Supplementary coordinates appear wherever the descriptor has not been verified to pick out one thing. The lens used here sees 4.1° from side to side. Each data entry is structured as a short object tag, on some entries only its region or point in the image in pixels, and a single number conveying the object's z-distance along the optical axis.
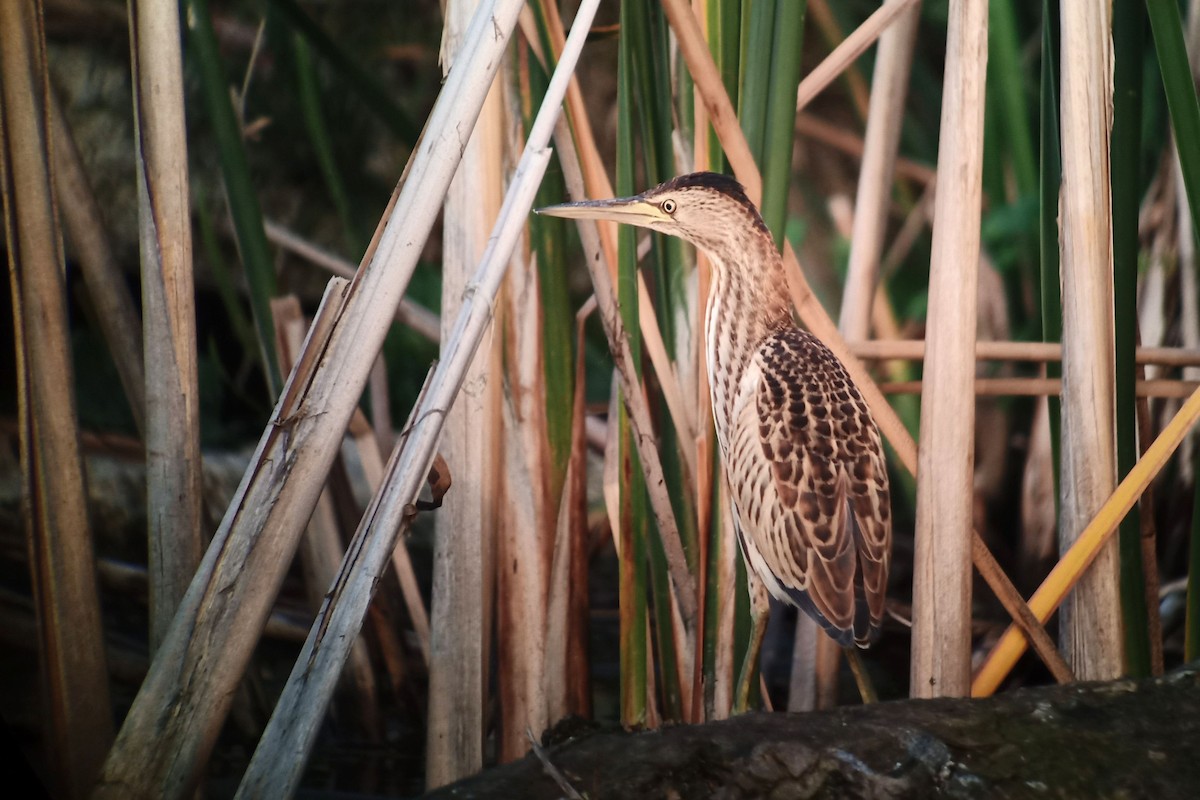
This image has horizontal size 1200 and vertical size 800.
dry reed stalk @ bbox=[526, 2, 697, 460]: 7.13
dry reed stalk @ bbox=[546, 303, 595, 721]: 7.16
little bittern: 7.08
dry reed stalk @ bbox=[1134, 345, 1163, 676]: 7.13
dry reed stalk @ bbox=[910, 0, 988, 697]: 7.07
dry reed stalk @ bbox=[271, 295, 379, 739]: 7.25
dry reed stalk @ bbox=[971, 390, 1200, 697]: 7.08
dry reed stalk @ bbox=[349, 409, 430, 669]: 7.25
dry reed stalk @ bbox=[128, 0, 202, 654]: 7.04
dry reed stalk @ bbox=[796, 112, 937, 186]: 7.55
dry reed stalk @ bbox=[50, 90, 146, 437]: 7.09
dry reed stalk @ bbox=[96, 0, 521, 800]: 7.00
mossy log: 6.98
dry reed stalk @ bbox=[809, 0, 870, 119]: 7.52
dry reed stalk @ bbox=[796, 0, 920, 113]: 7.14
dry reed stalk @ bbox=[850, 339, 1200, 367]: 7.15
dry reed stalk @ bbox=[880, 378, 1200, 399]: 7.17
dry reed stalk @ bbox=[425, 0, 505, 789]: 7.10
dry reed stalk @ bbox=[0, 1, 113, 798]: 7.04
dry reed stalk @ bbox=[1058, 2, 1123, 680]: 7.07
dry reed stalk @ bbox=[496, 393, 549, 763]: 7.14
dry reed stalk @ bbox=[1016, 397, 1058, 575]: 7.37
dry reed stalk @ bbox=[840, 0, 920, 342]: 7.22
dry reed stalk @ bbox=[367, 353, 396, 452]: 7.38
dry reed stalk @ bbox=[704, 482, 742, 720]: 7.12
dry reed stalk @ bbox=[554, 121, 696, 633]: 7.11
